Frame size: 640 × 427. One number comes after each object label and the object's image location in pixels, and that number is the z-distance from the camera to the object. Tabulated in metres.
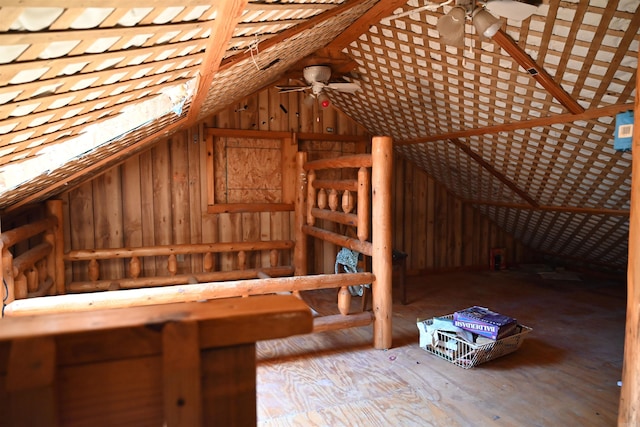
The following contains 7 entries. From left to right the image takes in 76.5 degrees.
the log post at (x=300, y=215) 4.52
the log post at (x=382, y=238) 3.06
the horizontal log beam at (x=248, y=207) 4.82
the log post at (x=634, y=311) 1.80
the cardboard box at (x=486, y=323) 2.88
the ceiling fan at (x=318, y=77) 3.92
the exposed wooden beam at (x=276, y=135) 4.77
